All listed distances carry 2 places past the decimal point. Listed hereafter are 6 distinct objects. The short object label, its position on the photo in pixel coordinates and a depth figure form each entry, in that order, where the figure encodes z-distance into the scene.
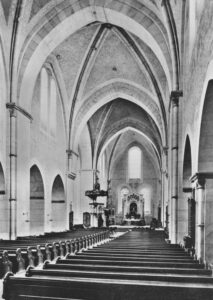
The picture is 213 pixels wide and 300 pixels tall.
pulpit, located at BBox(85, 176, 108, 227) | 26.23
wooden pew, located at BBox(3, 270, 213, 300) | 3.71
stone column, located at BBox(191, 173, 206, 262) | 8.53
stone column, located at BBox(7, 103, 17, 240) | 15.79
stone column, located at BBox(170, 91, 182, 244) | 13.94
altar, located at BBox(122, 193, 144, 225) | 42.31
